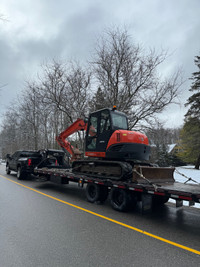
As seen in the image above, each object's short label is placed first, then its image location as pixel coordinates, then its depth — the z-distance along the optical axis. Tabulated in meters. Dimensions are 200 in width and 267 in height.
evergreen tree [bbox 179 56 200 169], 28.66
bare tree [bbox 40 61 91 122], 18.52
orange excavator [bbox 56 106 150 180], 6.91
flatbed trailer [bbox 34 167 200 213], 5.04
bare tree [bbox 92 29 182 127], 15.83
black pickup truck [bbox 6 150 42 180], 12.93
